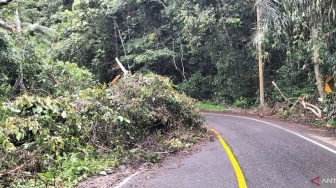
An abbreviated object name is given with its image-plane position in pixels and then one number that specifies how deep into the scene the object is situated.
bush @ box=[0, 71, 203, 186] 7.11
